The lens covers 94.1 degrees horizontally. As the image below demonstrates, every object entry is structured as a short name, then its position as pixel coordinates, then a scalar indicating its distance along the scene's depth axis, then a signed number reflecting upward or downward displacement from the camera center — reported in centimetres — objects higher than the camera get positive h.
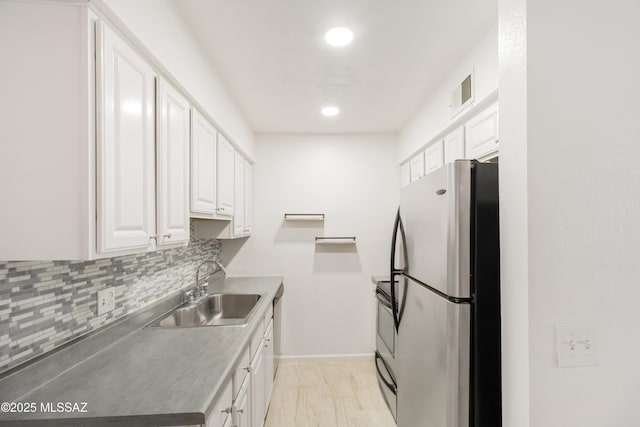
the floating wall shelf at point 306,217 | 336 +1
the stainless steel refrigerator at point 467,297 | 117 -32
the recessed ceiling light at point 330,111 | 274 +100
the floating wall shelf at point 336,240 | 331 -25
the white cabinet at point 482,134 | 159 +47
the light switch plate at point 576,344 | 89 -38
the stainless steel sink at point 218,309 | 207 -70
